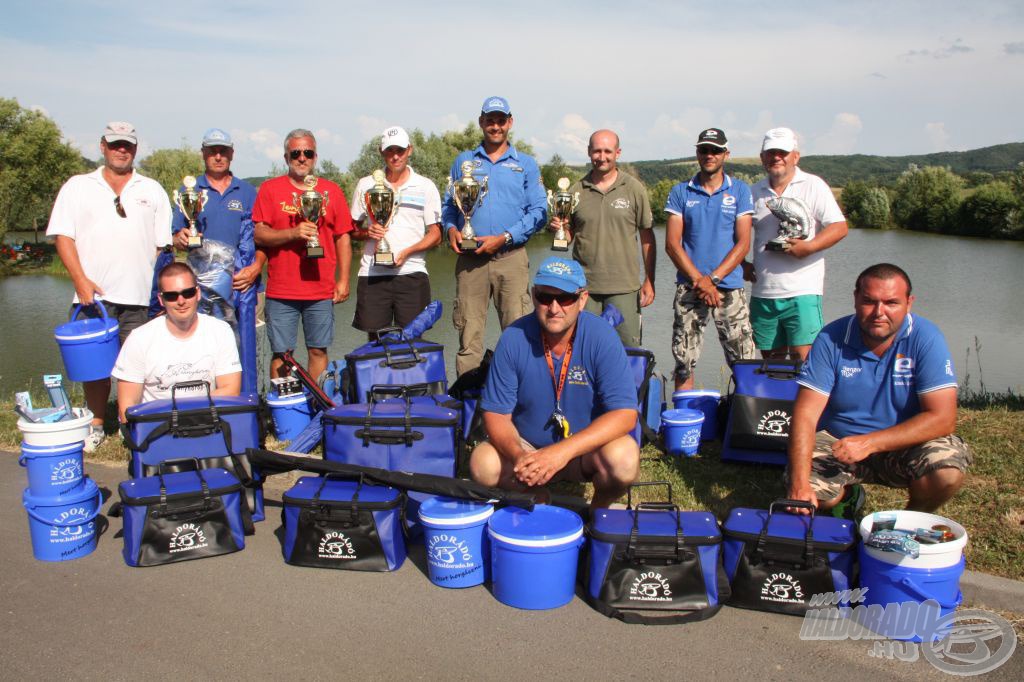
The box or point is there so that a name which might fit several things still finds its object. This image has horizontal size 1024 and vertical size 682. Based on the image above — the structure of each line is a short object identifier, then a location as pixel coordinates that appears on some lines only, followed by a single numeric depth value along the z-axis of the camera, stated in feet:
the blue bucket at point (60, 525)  12.44
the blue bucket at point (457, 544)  11.34
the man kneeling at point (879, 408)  11.88
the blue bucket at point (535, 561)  10.64
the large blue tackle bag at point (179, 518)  12.04
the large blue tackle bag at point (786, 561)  10.40
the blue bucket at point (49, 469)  12.52
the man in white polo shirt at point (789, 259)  17.61
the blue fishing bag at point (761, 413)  15.58
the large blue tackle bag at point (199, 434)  13.35
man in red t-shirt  18.93
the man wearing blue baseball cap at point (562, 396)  12.20
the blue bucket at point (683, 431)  16.53
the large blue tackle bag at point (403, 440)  13.29
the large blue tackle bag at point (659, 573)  10.44
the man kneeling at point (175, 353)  14.58
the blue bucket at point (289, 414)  18.28
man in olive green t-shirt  18.88
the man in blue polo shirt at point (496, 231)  18.85
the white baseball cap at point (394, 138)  19.16
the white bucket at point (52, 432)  12.48
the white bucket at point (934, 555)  9.66
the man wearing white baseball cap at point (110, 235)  17.81
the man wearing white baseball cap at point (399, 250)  19.31
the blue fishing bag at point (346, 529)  11.91
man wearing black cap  18.20
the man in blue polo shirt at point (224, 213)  18.95
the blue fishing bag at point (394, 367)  16.44
